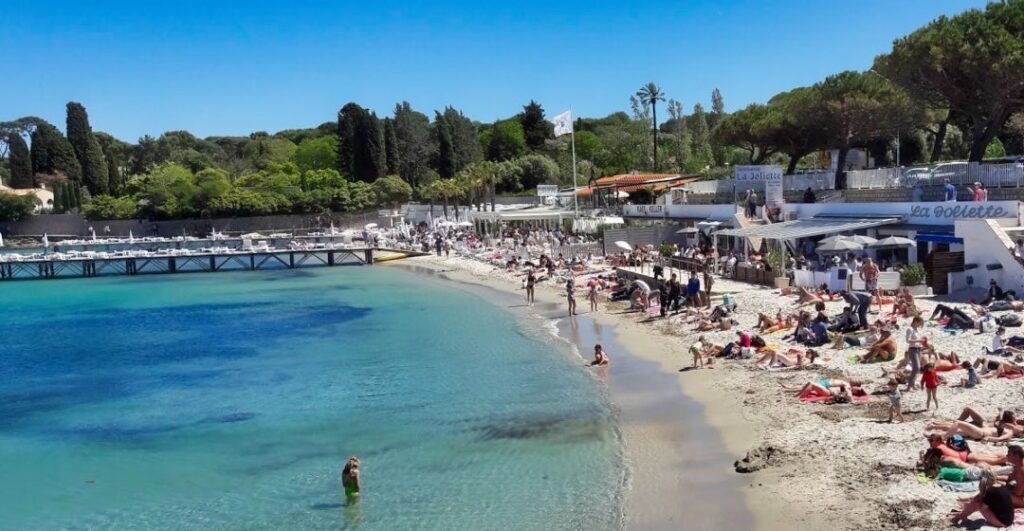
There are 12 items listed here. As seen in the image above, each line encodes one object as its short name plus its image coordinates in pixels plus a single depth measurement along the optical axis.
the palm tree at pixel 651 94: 91.94
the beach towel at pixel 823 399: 15.27
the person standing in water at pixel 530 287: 35.03
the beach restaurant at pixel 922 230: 23.19
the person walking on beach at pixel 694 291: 26.88
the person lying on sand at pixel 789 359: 18.52
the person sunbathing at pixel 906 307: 20.75
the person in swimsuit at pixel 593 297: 31.02
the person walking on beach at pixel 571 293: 30.36
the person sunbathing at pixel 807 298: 24.28
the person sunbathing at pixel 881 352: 17.70
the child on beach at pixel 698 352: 20.12
